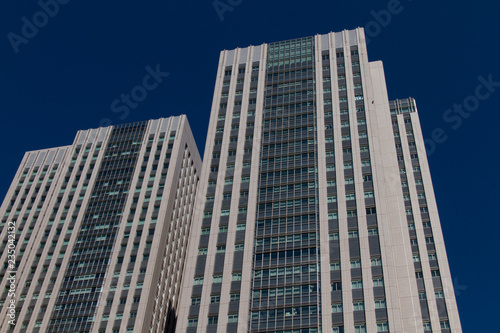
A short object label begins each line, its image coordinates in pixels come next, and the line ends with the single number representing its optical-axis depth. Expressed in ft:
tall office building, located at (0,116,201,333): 304.30
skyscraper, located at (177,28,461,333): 219.20
